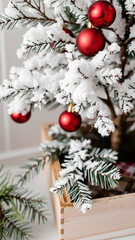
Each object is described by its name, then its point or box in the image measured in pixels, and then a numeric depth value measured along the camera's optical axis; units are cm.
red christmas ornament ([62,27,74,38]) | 56
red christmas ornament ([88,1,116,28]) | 47
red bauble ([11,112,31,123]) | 69
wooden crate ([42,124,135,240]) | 60
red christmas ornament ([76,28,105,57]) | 49
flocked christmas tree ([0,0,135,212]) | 48
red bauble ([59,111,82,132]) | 60
